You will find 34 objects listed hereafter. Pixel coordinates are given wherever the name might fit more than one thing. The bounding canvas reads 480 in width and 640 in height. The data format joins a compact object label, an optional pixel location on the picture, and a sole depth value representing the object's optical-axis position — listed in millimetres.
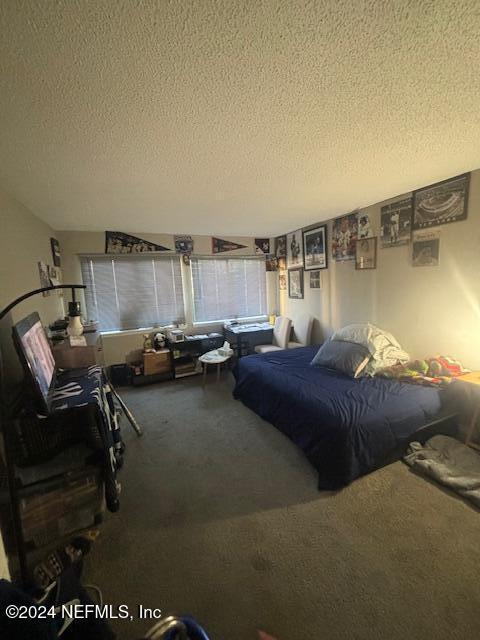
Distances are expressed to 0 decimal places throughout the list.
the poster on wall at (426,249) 2459
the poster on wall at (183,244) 4109
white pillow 2592
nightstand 1992
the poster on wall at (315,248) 3713
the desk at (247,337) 4219
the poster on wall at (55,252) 3165
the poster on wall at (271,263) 4766
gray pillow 2553
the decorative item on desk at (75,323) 1964
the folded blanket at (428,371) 2272
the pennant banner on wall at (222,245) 4355
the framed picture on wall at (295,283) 4289
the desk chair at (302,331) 4000
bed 1798
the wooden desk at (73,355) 2109
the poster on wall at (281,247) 4536
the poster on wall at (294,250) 4188
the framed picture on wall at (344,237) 3242
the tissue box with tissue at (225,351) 3751
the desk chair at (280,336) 4026
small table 3570
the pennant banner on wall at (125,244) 3702
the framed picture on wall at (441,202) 2213
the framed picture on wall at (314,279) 3941
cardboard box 3834
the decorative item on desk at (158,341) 4020
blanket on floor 1699
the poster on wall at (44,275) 2556
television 1278
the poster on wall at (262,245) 4699
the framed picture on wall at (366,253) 3035
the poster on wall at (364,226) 3041
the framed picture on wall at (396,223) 2645
